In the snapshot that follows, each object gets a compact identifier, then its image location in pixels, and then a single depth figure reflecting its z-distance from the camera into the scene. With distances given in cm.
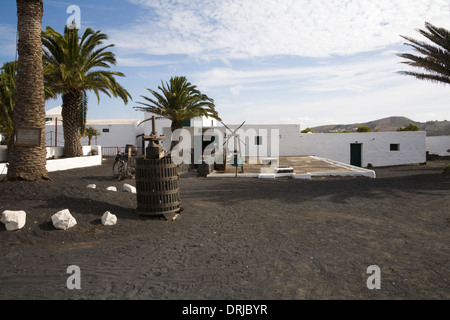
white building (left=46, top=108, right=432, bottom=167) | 2825
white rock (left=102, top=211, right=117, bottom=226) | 609
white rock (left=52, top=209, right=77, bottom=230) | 569
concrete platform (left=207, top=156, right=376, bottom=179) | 1384
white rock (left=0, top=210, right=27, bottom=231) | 547
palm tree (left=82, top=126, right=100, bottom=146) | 2991
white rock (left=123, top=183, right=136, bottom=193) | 891
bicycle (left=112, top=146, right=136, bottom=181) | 1338
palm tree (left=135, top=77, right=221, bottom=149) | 2014
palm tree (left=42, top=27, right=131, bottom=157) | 1658
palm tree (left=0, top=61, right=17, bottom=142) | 1468
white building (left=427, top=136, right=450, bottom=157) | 3291
